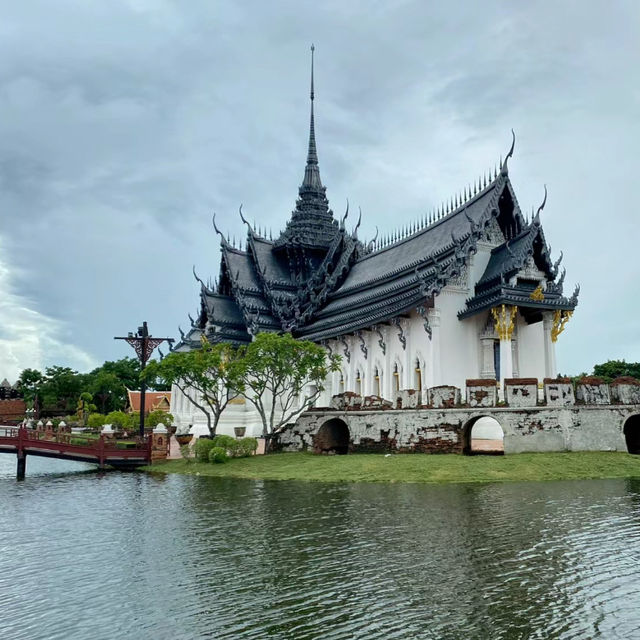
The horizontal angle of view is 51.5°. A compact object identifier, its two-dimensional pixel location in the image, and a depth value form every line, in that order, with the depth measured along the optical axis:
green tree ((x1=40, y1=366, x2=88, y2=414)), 67.69
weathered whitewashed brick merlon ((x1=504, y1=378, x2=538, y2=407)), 20.06
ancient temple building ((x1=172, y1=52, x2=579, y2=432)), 27.06
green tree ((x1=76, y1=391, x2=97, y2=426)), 55.44
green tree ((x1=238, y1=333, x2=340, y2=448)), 25.23
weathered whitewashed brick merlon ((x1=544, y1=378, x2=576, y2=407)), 19.92
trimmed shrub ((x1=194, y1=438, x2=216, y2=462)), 23.73
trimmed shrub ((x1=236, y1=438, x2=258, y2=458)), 24.47
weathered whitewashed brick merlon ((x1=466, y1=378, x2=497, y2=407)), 20.34
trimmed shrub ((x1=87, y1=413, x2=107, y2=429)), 41.97
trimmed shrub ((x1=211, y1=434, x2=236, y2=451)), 23.83
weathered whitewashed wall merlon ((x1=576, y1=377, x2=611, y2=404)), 20.05
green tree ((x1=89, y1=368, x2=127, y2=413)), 66.75
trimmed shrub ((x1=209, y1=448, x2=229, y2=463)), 23.23
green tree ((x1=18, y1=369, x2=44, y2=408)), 72.38
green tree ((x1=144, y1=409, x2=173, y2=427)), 35.68
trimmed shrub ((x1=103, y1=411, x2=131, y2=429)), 37.88
